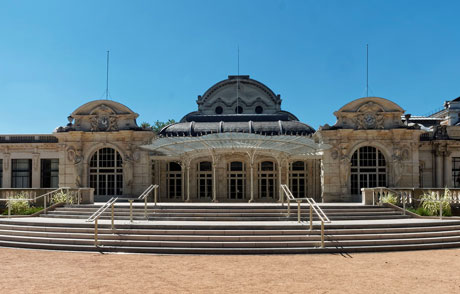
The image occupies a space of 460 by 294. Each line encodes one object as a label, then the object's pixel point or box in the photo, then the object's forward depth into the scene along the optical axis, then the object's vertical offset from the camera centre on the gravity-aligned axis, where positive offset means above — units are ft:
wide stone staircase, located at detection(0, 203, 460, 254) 45.96 -7.56
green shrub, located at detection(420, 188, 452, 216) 65.72 -5.99
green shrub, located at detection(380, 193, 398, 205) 68.03 -5.02
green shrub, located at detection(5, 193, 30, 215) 69.79 -5.98
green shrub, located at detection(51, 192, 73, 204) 71.88 -4.93
